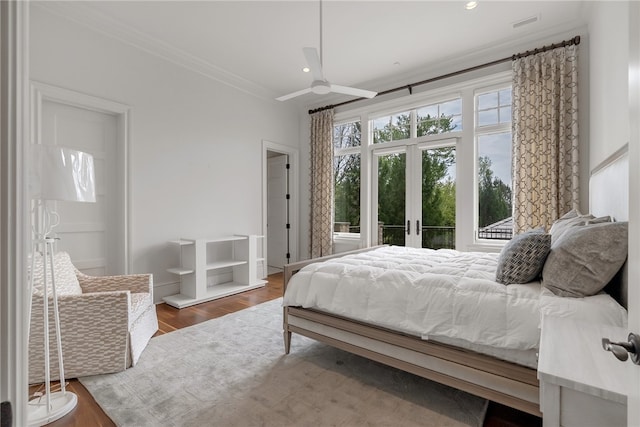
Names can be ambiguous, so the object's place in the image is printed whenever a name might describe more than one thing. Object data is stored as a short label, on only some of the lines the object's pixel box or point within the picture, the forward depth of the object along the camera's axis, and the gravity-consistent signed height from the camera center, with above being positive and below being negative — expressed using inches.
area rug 67.2 -44.3
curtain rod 131.2 +72.5
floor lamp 62.3 +4.7
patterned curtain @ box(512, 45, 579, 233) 130.7 +32.4
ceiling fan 101.3 +47.4
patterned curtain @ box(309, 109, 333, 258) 209.5 +20.4
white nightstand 31.0 -17.5
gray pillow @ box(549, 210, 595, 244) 78.1 -3.2
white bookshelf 150.0 -29.3
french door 171.9 +10.3
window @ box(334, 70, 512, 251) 156.8 +25.5
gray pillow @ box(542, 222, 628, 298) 56.4 -9.1
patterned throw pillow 67.7 -10.7
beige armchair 79.7 -32.5
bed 58.1 -23.0
